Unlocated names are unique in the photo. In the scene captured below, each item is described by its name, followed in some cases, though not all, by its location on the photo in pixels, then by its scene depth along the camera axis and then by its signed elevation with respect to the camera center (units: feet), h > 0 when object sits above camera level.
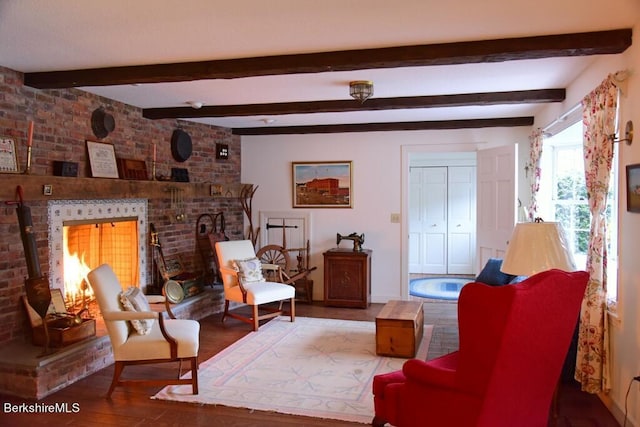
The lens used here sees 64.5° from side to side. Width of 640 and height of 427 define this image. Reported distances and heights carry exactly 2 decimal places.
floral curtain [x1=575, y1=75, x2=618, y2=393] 10.96 -1.29
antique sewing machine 22.15 -1.62
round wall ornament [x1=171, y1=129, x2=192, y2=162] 19.67 +2.26
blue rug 24.16 -4.39
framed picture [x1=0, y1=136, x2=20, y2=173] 12.39 +1.19
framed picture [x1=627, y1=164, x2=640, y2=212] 9.62 +0.25
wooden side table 21.53 -3.25
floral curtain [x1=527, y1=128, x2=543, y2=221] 18.08 +1.17
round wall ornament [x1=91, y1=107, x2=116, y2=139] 15.64 +2.53
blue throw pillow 15.25 -2.27
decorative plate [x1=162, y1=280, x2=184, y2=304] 17.74 -3.15
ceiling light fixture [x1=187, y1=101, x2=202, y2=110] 16.88 +3.31
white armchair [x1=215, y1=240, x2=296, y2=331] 17.90 -3.01
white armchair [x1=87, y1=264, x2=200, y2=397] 11.94 -3.26
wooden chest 14.64 -3.87
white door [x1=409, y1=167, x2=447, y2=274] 30.17 -1.10
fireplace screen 16.85 -1.52
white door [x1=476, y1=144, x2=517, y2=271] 18.45 +0.05
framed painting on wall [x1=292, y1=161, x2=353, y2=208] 23.25 +0.82
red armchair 7.45 -2.49
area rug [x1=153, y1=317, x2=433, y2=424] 11.65 -4.57
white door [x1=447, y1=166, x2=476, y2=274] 29.73 -1.08
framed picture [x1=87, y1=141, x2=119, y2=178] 15.43 +1.35
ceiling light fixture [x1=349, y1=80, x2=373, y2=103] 13.73 +3.08
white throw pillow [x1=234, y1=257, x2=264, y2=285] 18.80 -2.54
